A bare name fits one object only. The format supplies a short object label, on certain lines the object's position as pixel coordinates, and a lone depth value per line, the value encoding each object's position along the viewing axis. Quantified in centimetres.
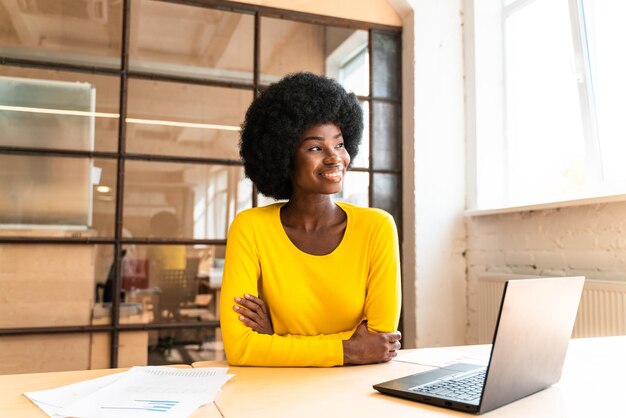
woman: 134
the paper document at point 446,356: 129
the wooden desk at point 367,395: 87
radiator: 212
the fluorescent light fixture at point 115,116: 260
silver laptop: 86
